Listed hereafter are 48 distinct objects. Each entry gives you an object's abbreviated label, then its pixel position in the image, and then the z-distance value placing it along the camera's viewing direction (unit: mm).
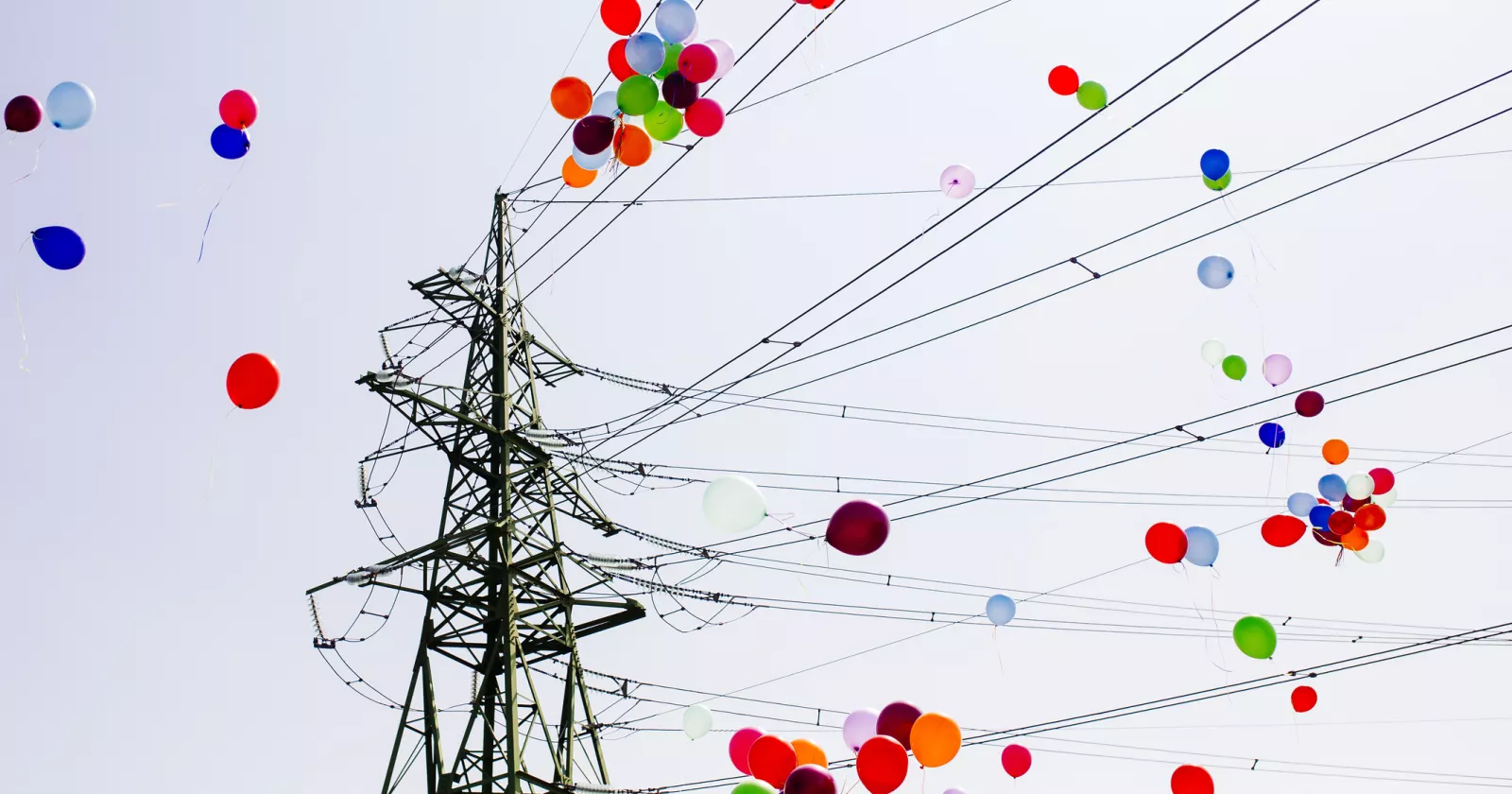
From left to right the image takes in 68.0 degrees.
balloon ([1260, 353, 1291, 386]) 11680
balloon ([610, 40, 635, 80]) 9133
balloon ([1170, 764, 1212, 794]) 9742
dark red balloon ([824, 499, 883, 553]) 8711
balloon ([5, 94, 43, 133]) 9711
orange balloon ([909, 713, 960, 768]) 8859
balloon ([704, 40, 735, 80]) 9305
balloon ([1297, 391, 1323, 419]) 10844
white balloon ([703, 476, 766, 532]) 9133
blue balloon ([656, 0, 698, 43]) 8930
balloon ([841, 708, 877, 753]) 9992
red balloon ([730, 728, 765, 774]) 10406
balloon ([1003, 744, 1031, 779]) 11117
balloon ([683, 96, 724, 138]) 9352
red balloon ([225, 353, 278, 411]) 10219
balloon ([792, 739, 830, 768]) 9617
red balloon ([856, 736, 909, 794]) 8594
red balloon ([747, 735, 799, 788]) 9258
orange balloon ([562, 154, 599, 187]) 11116
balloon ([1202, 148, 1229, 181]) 9766
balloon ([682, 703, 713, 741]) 12938
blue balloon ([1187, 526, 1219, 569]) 10000
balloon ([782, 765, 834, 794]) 8453
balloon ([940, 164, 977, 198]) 9969
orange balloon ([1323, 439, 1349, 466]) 11680
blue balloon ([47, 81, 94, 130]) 9805
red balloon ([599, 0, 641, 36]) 9297
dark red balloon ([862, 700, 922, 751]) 9180
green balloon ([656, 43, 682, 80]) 9117
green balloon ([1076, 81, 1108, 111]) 9961
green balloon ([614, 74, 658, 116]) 9094
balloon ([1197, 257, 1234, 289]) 10906
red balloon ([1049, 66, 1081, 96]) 9906
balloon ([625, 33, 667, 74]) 8891
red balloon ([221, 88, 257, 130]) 10594
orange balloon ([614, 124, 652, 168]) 9914
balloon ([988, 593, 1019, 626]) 10984
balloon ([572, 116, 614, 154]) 9828
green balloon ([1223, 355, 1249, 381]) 11914
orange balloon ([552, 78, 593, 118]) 10414
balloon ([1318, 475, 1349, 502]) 11398
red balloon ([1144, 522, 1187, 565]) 10062
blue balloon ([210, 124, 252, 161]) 10594
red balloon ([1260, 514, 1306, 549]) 11203
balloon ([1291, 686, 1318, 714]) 10672
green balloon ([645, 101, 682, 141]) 9336
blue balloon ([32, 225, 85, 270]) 9500
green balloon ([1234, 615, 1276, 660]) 9422
